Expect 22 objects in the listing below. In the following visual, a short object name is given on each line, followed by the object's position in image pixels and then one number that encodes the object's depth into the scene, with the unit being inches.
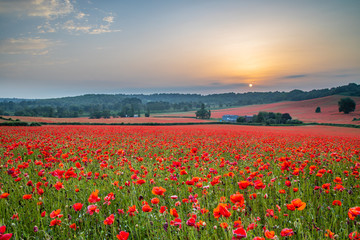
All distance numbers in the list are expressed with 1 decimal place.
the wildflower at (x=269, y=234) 65.8
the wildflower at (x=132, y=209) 94.9
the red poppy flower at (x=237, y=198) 83.9
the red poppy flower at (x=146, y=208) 84.5
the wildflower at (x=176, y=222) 81.8
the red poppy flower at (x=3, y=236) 67.9
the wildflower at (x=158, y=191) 95.1
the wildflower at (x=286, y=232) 70.4
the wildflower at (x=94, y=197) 95.7
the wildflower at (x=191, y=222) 74.1
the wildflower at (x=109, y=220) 79.6
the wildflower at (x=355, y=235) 75.9
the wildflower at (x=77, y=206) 92.7
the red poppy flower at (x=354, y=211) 73.7
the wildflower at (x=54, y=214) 87.9
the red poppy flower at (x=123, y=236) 68.1
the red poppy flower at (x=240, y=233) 57.1
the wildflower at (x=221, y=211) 71.5
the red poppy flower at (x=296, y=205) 82.2
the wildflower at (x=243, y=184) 100.0
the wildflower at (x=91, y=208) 88.8
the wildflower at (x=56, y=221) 90.5
